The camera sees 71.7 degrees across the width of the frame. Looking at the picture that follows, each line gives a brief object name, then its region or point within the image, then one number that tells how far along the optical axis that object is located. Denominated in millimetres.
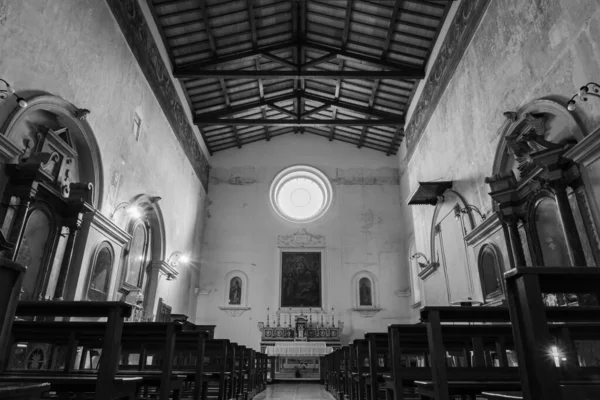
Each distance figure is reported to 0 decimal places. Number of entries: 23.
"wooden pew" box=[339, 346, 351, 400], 6403
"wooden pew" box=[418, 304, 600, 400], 2428
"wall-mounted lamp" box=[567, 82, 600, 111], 4504
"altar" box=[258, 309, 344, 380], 11938
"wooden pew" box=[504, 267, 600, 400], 1664
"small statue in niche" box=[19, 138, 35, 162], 5682
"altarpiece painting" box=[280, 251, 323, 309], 14859
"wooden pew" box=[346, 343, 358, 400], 5492
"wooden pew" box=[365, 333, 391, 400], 4113
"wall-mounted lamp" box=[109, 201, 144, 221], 8211
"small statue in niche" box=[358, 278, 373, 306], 14852
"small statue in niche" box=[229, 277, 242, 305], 14922
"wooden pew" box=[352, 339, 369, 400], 4777
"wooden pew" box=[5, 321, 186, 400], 3266
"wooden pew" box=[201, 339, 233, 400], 4664
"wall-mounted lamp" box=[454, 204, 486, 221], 7695
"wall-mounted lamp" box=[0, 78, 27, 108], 5077
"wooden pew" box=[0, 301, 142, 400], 2469
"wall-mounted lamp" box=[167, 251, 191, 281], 11664
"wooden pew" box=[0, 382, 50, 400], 1397
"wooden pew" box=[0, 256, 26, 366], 1861
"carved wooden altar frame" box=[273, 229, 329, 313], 15219
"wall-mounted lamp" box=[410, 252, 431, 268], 11127
